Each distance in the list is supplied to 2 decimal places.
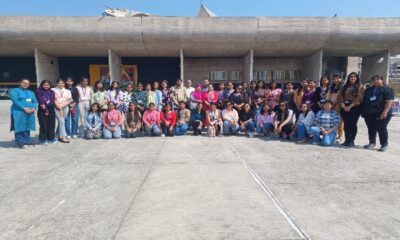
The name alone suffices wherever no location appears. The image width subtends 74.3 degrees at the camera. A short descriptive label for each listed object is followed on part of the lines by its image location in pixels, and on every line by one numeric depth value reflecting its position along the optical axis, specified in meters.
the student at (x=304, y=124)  6.89
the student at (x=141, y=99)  8.25
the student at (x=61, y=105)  7.03
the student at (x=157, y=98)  8.38
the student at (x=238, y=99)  8.23
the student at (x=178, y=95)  8.76
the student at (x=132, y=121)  7.83
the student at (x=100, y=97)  7.94
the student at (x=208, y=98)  8.35
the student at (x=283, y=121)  7.33
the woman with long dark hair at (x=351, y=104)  6.24
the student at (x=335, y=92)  6.59
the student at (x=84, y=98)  7.83
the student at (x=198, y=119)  8.08
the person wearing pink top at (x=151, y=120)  7.92
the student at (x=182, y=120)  8.19
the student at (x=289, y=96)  7.63
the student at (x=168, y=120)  7.94
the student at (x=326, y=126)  6.46
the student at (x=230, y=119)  7.99
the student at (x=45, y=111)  6.67
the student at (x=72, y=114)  7.45
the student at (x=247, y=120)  7.88
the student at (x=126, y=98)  8.24
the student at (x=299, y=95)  7.28
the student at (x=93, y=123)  7.53
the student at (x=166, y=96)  8.75
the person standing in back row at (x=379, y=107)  5.86
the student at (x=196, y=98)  8.36
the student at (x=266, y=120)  7.68
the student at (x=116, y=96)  8.04
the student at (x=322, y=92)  6.94
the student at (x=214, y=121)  7.82
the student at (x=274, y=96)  7.97
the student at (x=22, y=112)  6.28
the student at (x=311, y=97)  7.14
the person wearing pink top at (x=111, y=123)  7.66
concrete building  18.84
